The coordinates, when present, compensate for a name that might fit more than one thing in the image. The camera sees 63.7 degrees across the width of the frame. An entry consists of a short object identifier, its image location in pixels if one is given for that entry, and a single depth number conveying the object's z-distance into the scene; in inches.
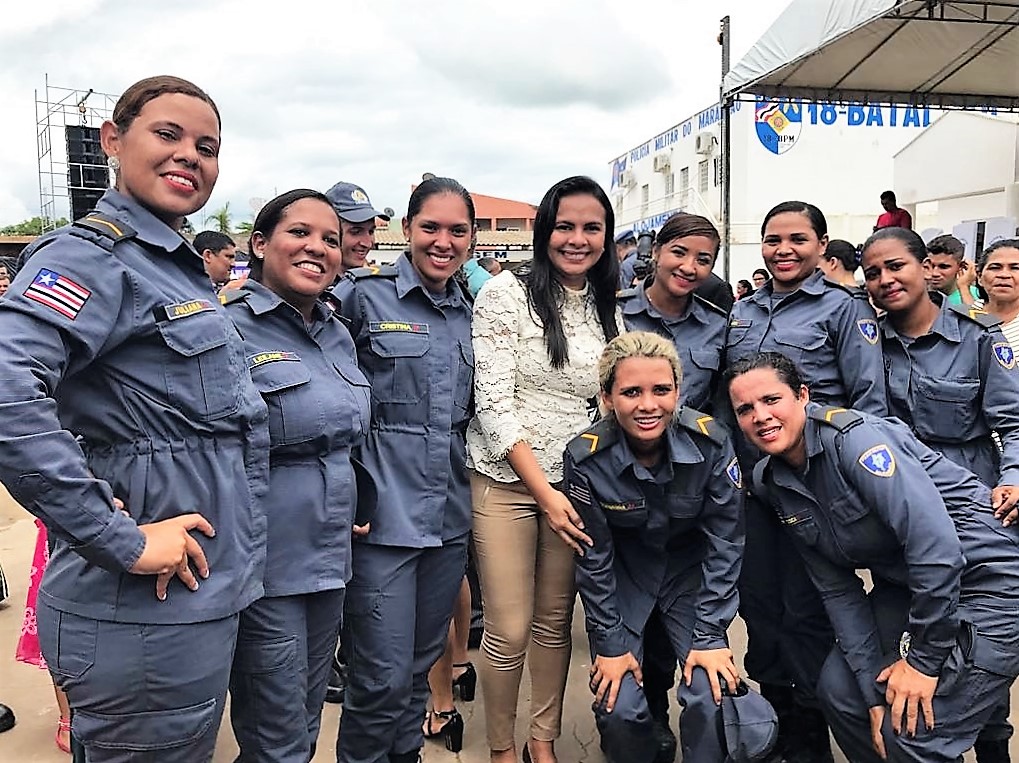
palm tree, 1320.1
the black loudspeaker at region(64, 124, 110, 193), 566.1
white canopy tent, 279.1
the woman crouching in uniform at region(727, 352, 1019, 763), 88.3
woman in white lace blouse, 102.1
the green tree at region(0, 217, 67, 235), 1497.8
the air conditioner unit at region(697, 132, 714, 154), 794.9
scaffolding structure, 753.7
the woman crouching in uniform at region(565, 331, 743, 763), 97.7
